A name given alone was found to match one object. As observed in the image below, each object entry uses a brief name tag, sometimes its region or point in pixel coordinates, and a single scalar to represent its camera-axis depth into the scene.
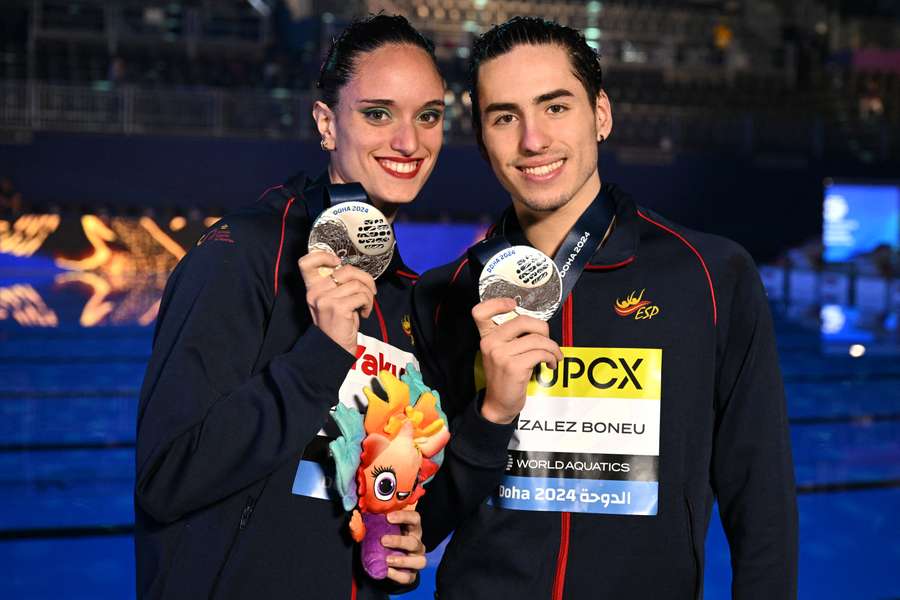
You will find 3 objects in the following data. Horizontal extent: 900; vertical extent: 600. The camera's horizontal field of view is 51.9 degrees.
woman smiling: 1.33
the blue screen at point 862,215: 16.08
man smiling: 1.48
